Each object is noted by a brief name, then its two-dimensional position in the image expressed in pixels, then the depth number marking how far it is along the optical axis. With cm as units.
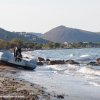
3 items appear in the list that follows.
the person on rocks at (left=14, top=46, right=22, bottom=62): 4043
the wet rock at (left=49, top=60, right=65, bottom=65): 5532
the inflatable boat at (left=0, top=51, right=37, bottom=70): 4003
